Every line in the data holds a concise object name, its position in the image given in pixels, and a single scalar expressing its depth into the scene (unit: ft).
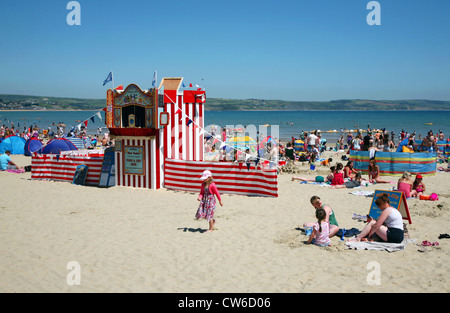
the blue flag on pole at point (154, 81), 45.23
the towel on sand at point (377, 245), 24.11
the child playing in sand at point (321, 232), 25.20
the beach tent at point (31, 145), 77.87
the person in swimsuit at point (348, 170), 48.60
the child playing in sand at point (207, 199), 28.48
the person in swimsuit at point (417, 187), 39.24
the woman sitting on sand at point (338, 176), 45.29
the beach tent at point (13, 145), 81.73
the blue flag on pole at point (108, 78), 46.76
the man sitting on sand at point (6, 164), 59.26
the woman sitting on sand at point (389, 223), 24.36
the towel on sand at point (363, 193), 40.38
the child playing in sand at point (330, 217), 26.37
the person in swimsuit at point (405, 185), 37.50
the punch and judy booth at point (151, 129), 45.19
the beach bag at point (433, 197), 37.71
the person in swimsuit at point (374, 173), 46.83
